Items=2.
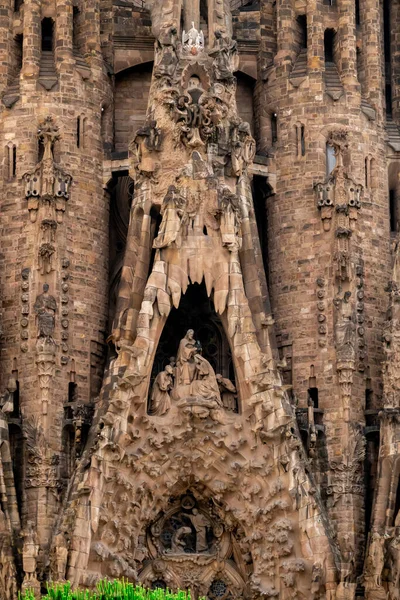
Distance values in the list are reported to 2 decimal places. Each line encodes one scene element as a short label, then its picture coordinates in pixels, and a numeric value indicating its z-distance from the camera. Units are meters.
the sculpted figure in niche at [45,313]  45.47
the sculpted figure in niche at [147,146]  45.94
